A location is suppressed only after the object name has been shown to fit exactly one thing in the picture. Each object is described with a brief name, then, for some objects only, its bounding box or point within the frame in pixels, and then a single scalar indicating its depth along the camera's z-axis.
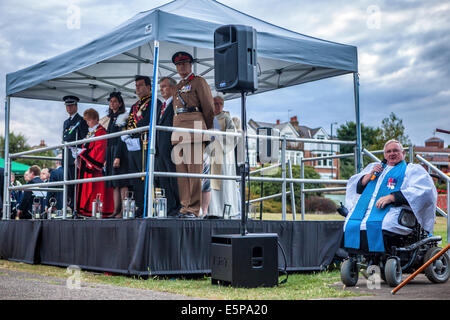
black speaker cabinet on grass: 5.33
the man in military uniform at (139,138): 7.80
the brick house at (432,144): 84.15
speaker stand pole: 5.47
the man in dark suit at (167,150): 7.47
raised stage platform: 6.18
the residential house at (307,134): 58.63
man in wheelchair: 5.74
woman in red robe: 8.76
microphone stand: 8.11
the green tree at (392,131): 35.53
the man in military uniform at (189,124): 7.05
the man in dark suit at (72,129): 9.26
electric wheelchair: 5.64
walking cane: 4.59
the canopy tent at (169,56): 6.34
